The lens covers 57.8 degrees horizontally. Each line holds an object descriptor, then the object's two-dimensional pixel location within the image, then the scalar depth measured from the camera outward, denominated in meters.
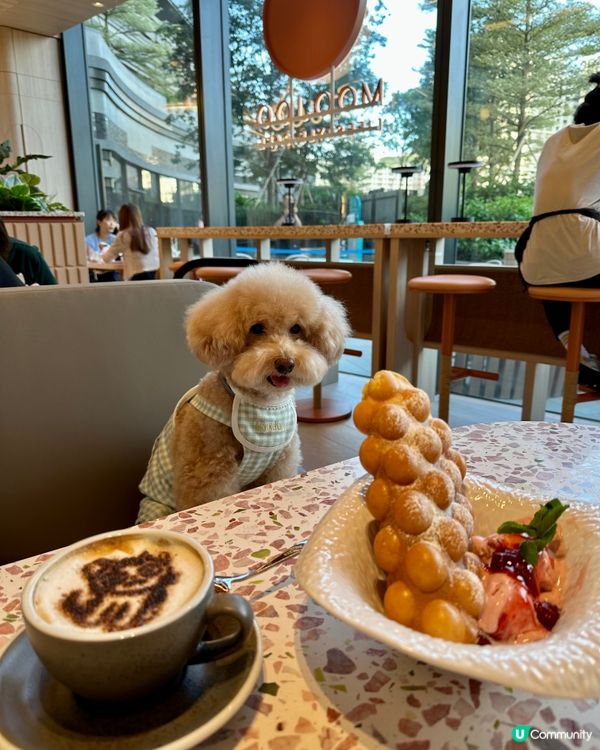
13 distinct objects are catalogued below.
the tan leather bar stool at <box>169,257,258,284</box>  2.04
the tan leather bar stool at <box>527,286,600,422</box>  2.03
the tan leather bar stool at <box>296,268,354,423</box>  2.77
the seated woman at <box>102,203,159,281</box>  5.16
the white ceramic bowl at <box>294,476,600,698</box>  0.31
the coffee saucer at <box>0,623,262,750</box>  0.34
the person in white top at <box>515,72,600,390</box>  1.99
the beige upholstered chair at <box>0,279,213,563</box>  1.01
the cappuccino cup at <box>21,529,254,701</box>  0.32
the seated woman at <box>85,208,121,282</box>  6.12
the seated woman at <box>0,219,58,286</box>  2.39
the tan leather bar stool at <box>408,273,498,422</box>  2.31
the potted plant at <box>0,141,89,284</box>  3.23
